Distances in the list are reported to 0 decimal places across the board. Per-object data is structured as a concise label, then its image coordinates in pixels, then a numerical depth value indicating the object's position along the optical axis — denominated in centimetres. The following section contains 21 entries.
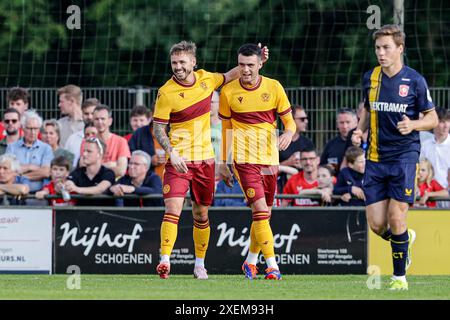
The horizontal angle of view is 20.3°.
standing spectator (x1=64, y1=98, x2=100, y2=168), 1730
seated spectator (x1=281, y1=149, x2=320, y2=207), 1606
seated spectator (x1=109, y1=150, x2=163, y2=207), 1591
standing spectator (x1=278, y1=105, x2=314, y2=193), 1684
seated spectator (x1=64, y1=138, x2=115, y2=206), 1589
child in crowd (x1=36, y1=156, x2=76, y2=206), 1609
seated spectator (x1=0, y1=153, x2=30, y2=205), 1616
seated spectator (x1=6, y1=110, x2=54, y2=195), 1658
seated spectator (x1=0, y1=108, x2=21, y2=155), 1686
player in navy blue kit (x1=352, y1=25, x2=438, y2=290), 1136
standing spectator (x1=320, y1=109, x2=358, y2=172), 1678
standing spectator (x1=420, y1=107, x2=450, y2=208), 1678
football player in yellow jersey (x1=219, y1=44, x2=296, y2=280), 1284
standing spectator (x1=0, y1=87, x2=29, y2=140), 1767
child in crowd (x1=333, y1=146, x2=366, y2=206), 1578
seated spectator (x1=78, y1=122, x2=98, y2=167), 1649
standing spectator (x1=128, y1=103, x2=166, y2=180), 1661
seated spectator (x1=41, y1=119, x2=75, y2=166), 1719
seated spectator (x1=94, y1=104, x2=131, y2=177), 1655
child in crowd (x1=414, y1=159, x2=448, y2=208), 1598
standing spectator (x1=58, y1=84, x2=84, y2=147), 1770
